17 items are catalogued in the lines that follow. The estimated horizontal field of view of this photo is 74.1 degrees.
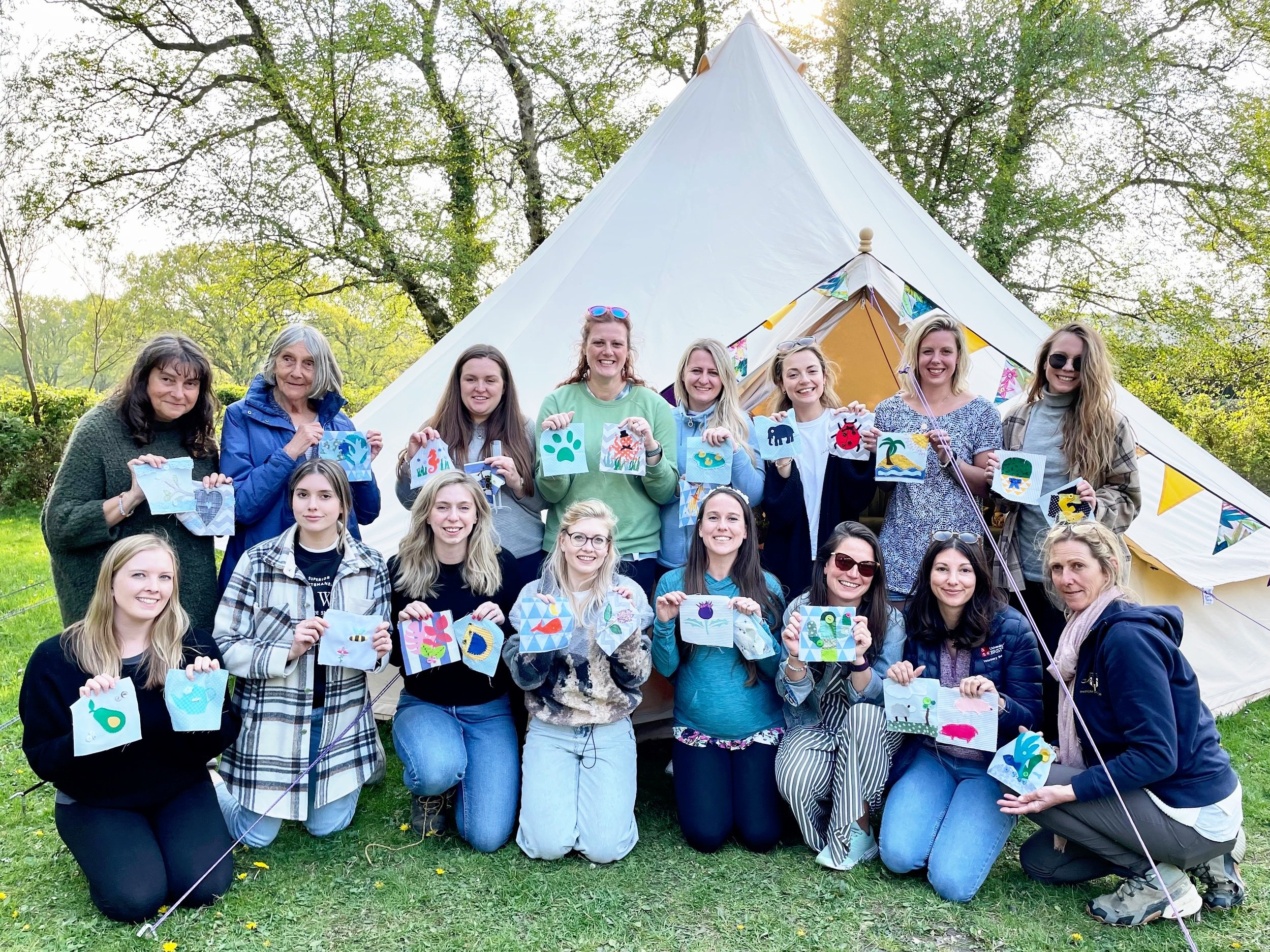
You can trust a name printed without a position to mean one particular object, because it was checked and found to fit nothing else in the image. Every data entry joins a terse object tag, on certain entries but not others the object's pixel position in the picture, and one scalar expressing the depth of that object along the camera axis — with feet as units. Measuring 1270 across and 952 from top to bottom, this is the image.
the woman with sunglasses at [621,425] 10.71
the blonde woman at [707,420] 10.84
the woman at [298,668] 9.41
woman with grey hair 10.21
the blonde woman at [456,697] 9.64
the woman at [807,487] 10.75
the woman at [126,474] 9.64
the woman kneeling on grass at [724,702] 9.58
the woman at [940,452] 10.50
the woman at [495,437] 10.91
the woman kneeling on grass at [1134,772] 8.08
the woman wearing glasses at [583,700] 9.44
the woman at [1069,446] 10.09
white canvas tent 13.08
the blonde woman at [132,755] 8.05
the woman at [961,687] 8.80
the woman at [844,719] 9.30
